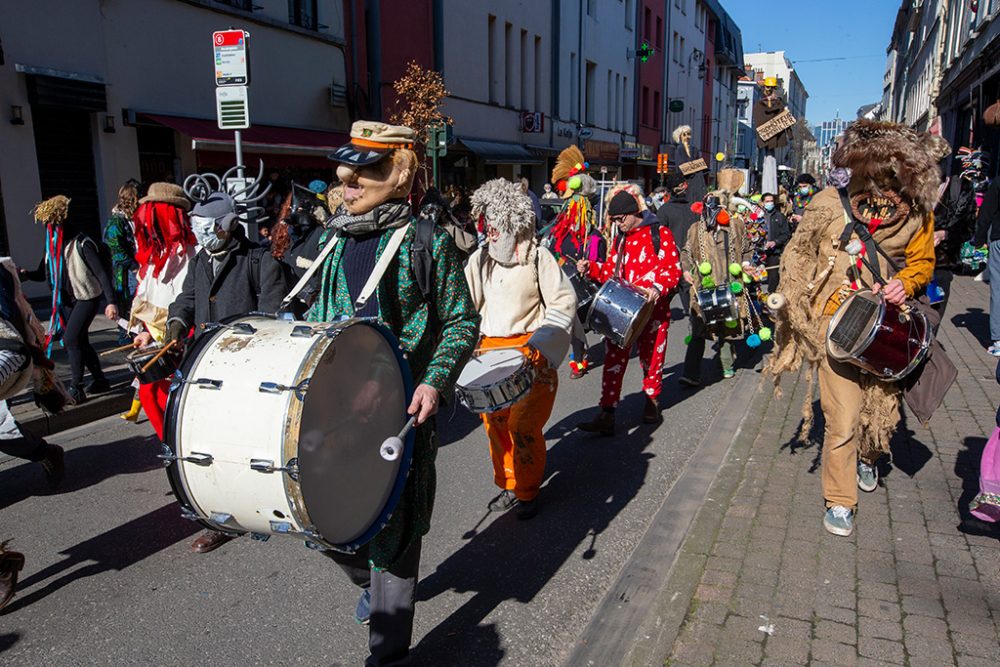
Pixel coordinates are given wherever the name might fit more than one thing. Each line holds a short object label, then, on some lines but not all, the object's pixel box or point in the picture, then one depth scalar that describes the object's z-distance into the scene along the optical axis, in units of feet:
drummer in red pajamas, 19.02
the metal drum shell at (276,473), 6.90
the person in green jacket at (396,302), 8.68
